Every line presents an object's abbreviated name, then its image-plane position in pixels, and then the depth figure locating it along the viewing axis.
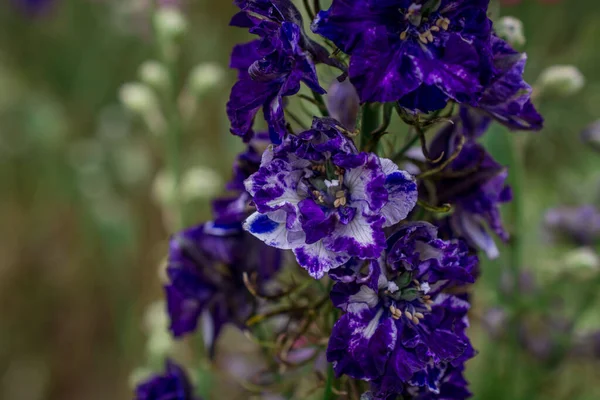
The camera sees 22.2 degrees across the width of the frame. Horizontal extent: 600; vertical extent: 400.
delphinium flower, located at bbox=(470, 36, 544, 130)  0.36
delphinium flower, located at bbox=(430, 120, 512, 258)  0.38
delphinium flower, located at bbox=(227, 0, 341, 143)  0.34
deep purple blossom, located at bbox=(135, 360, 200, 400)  0.40
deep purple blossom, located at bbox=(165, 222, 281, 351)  0.40
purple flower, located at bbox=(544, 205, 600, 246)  0.52
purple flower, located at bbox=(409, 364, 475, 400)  0.37
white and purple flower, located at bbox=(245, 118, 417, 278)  0.34
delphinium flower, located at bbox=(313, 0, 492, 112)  0.34
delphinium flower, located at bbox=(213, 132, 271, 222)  0.38
